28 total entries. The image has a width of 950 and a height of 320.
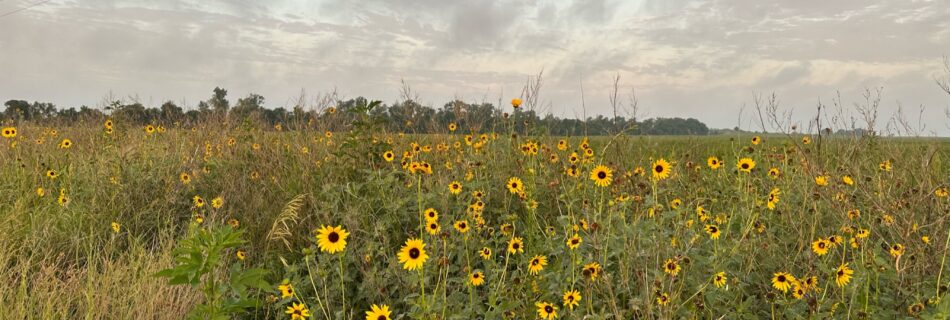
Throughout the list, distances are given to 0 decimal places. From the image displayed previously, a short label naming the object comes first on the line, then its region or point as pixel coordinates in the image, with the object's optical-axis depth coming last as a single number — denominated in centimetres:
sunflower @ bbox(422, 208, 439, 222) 272
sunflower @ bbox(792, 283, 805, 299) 222
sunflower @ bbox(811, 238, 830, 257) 255
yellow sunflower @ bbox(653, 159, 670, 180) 281
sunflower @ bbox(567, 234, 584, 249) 228
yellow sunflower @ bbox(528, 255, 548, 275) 238
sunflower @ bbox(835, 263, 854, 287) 224
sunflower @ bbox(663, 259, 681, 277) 225
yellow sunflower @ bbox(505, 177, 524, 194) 330
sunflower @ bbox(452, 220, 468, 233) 258
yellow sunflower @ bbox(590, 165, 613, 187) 281
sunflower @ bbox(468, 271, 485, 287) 229
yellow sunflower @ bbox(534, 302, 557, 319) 205
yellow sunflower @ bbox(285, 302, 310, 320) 216
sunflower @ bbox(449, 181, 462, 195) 317
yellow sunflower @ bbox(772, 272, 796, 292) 221
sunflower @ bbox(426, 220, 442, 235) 249
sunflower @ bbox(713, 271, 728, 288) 237
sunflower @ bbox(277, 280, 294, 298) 232
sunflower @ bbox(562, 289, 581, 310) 215
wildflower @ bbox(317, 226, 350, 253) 214
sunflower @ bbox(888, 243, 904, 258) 238
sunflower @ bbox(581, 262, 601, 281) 205
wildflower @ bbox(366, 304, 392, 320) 191
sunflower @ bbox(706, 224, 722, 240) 252
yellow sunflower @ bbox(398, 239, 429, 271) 210
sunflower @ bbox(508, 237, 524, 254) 244
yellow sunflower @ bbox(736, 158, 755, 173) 326
